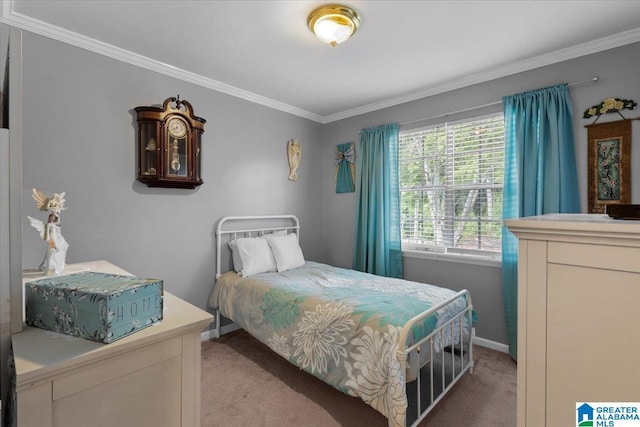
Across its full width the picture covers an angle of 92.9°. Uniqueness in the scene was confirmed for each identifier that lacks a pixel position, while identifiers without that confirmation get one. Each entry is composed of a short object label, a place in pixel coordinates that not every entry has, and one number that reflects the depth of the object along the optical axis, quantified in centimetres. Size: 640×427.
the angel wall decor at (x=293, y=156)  383
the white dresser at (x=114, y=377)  75
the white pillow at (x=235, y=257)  304
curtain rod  236
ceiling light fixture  192
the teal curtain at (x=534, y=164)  244
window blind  291
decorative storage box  85
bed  174
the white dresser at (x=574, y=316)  62
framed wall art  222
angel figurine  159
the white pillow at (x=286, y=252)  320
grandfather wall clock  257
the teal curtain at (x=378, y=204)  351
